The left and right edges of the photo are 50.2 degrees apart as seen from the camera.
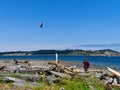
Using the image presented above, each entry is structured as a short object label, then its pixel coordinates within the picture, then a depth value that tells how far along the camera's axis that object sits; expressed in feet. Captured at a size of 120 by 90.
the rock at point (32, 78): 27.43
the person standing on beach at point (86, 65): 44.99
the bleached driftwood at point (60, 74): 29.89
